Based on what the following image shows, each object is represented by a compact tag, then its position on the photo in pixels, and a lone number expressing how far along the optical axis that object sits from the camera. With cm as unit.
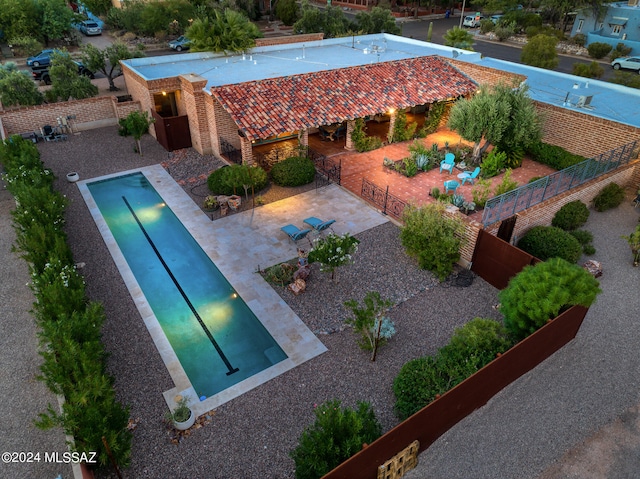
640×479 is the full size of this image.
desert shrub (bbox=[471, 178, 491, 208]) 1723
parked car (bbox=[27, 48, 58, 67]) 3534
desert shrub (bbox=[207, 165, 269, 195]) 1800
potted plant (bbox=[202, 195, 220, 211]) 1834
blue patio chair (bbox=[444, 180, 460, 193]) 1875
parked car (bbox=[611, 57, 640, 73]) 4022
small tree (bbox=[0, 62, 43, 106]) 2595
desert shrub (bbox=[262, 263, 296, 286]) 1431
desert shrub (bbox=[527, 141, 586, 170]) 2047
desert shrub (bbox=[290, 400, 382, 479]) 800
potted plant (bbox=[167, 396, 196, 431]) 974
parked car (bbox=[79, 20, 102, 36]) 5131
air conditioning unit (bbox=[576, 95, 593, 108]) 2091
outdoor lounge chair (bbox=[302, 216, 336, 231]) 1634
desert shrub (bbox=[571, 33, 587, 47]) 4744
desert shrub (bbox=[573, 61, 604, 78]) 3262
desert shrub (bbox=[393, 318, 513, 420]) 999
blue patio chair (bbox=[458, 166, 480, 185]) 1970
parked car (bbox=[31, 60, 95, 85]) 3403
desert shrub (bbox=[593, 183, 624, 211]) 1789
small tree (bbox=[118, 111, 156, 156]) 2160
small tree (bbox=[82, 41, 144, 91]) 3047
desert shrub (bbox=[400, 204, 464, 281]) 1431
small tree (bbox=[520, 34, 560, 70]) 3064
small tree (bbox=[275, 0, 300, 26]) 5488
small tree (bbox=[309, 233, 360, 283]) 1341
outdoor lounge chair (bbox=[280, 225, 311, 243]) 1589
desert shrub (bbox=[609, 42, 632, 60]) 4316
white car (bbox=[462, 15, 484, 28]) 5984
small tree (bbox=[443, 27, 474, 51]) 3184
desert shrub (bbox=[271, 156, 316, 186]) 1969
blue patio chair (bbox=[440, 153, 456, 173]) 2083
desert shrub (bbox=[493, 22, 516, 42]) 5131
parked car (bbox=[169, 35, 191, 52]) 4497
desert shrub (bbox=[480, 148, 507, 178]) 2042
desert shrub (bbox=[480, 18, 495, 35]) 5466
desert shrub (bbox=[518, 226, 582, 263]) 1462
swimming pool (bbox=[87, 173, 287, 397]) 1187
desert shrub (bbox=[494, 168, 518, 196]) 1717
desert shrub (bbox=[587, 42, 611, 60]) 4372
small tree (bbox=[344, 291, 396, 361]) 1135
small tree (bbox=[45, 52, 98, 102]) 2723
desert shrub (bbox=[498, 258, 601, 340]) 1070
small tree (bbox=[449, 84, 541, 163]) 1975
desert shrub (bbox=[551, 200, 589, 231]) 1647
